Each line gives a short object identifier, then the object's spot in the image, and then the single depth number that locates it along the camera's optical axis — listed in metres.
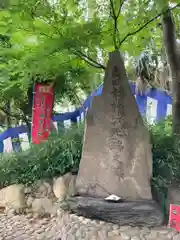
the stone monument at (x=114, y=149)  3.52
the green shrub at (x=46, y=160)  4.66
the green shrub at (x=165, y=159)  3.84
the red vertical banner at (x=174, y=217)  3.05
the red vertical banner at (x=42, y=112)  5.79
